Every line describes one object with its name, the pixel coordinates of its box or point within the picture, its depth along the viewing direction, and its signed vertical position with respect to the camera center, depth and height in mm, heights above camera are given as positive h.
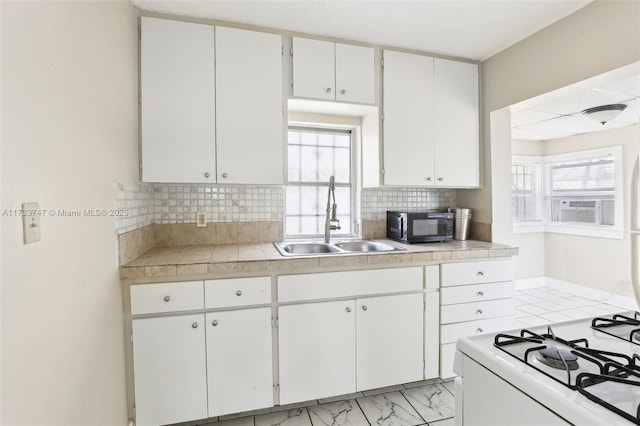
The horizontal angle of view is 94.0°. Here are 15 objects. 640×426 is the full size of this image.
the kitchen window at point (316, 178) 2598 +265
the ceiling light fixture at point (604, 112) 2615 +824
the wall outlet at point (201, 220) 2221 -81
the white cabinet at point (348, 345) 1757 -854
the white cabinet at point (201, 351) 1577 -774
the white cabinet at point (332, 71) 2059 +971
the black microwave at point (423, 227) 2301 -159
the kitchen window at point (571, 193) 3756 +162
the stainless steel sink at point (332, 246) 2260 -307
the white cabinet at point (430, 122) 2271 +668
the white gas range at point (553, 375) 583 -390
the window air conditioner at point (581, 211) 3924 -91
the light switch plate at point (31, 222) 841 -31
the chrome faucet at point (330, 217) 2393 -76
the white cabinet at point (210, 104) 1828 +674
